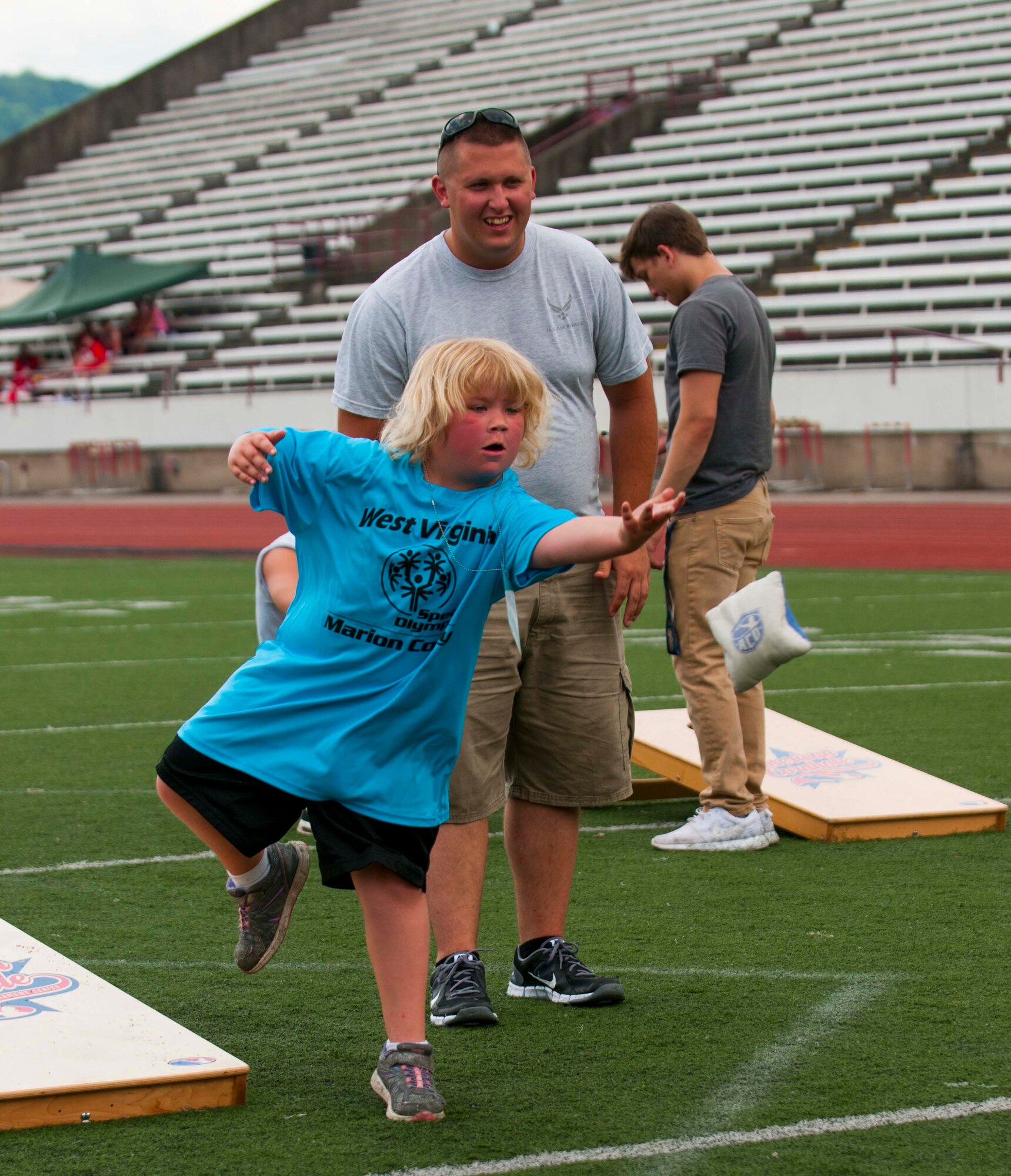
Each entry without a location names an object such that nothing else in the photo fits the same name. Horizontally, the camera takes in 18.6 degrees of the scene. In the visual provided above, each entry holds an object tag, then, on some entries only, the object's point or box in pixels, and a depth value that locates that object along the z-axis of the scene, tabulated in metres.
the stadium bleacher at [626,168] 44.82
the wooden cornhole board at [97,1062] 5.46
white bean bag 7.54
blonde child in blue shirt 5.67
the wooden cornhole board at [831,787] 9.67
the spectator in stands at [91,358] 56.65
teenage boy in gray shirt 9.29
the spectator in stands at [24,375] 57.09
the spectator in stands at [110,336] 58.41
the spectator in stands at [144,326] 58.59
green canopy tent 56.71
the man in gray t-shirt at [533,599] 6.84
